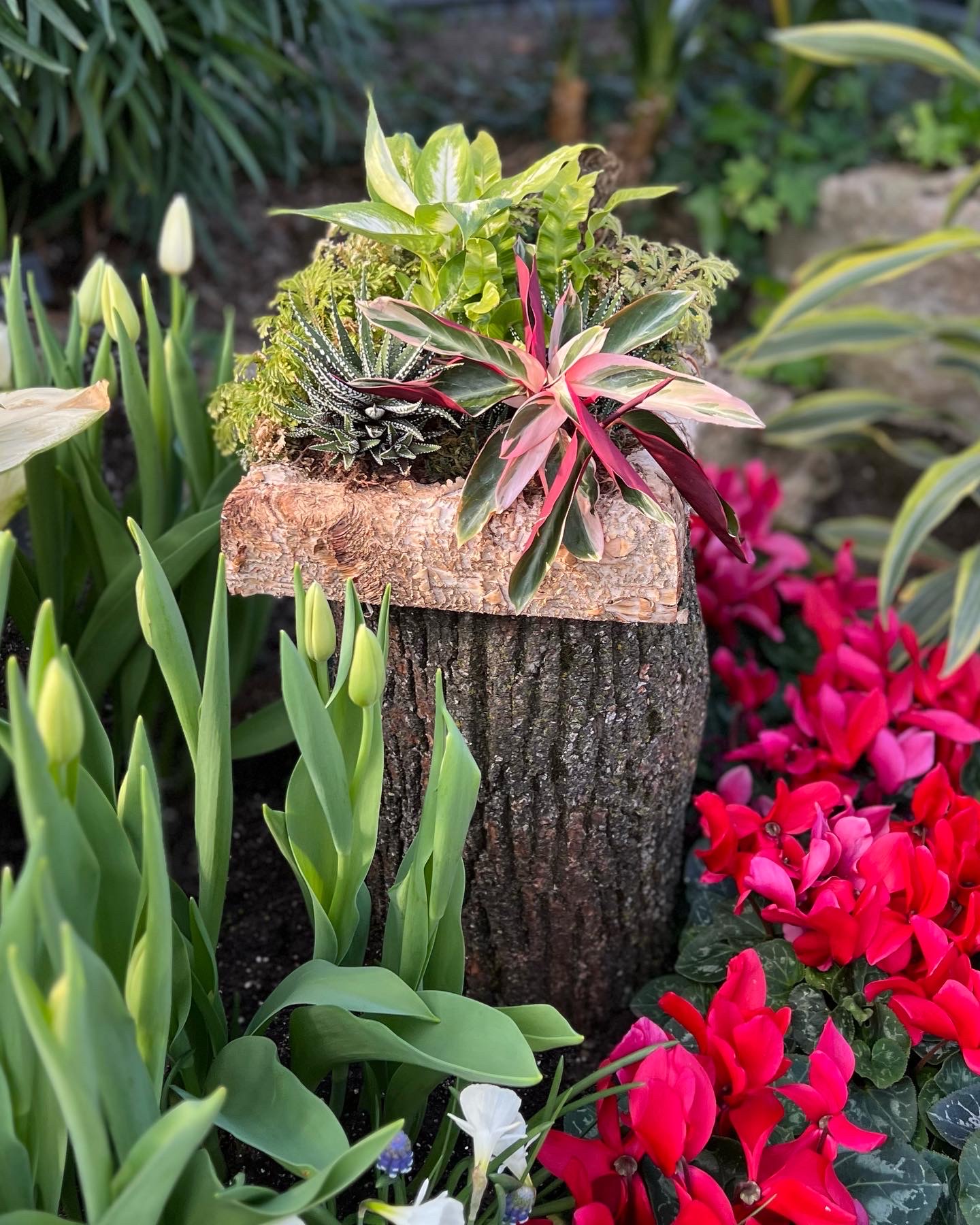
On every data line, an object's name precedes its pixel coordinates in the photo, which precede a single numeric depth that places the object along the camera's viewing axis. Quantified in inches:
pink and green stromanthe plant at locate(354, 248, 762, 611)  31.5
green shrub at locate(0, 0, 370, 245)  66.4
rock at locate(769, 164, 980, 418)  103.3
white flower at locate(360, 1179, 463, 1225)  25.3
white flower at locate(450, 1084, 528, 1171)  28.0
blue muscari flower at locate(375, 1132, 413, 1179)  27.8
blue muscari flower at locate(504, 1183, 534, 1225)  29.4
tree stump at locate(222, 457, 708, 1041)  34.3
